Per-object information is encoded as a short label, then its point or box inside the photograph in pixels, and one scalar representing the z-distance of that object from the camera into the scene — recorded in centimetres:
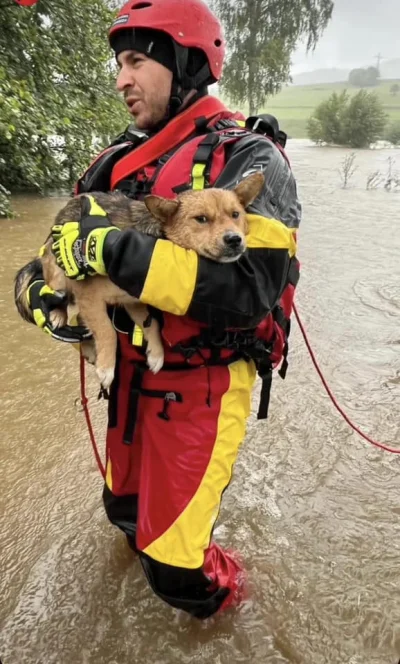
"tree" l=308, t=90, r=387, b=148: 3941
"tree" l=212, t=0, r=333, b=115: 3578
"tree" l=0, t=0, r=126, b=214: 1110
